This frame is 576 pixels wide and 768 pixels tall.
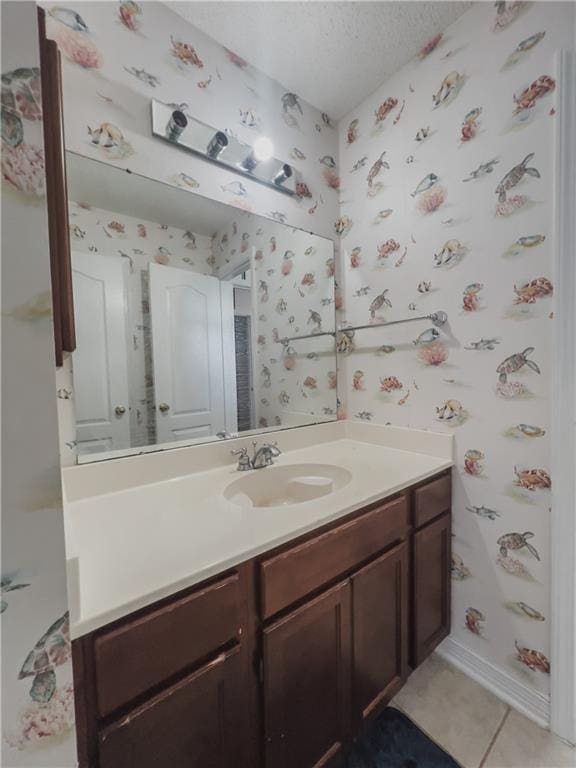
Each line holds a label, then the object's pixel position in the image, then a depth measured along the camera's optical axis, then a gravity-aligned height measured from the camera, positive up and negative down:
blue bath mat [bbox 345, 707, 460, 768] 0.97 -1.18
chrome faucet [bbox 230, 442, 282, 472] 1.20 -0.32
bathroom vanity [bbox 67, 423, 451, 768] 0.55 -0.58
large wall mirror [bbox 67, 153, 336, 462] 1.00 +0.22
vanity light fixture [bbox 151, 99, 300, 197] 1.07 +0.84
